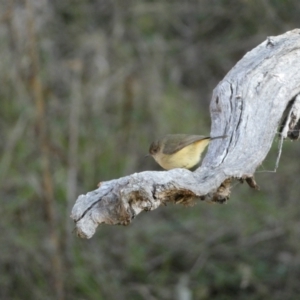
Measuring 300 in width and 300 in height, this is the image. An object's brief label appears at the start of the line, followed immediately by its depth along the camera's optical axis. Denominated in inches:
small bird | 332.8
